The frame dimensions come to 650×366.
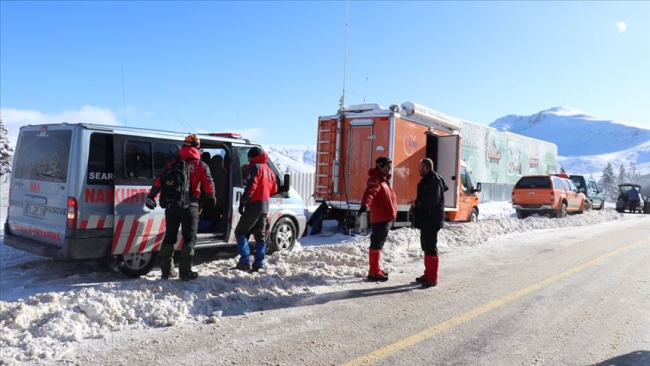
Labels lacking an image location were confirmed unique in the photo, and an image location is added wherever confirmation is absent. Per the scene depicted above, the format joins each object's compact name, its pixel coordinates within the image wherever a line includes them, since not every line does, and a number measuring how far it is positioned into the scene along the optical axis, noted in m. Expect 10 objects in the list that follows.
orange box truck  10.80
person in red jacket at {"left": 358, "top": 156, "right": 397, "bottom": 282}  6.55
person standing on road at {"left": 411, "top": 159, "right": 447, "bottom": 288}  6.43
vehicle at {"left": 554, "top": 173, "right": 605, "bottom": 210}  23.01
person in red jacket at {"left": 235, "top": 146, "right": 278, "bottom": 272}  6.39
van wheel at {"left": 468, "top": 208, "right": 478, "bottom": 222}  15.05
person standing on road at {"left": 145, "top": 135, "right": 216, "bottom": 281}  5.65
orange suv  17.25
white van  5.52
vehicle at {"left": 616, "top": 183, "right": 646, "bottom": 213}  25.70
